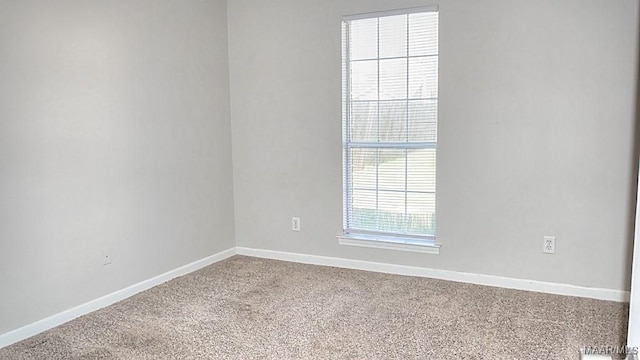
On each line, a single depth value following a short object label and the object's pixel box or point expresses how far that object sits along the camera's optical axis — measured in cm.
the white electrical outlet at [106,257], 336
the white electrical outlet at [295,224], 431
